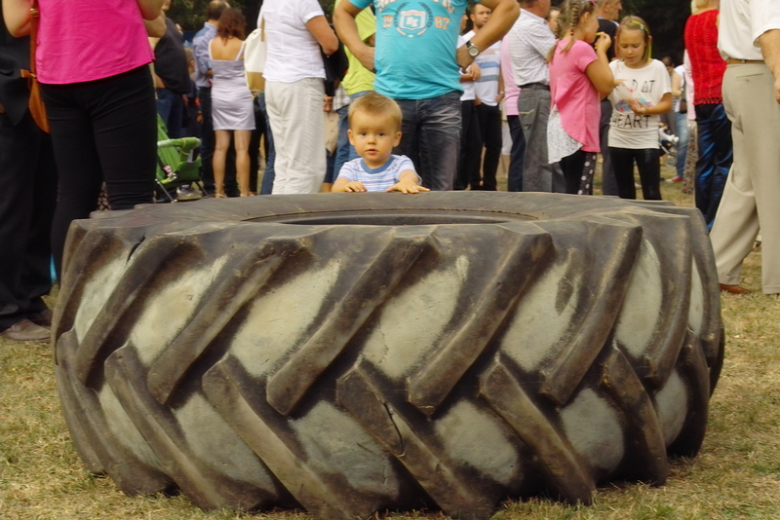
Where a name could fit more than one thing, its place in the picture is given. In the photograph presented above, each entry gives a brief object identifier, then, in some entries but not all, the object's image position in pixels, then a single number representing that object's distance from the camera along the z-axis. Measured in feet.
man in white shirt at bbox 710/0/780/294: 16.37
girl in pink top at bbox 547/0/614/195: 22.00
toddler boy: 13.51
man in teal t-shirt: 16.46
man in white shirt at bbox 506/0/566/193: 24.18
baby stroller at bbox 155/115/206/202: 28.99
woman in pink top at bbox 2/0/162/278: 12.73
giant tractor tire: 6.89
